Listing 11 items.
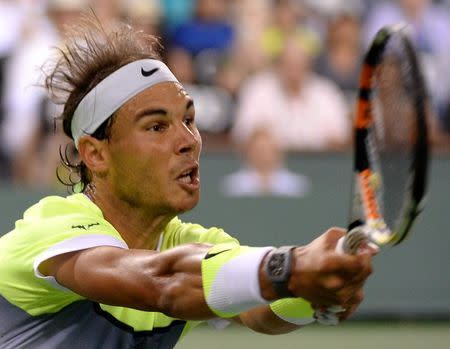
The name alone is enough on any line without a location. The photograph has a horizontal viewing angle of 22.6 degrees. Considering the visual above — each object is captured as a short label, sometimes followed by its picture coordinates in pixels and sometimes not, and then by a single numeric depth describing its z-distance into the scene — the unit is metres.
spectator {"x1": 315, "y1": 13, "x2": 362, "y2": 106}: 10.83
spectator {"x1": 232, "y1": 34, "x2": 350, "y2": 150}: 10.33
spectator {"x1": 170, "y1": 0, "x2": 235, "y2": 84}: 10.73
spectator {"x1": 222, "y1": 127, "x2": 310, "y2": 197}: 9.92
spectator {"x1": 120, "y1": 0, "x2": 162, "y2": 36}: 10.65
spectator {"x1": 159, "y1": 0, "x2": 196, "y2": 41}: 10.95
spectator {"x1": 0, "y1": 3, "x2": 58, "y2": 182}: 10.05
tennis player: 3.32
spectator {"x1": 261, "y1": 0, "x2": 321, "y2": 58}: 10.95
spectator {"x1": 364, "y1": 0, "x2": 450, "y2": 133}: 10.78
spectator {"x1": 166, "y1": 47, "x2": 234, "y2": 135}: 10.42
